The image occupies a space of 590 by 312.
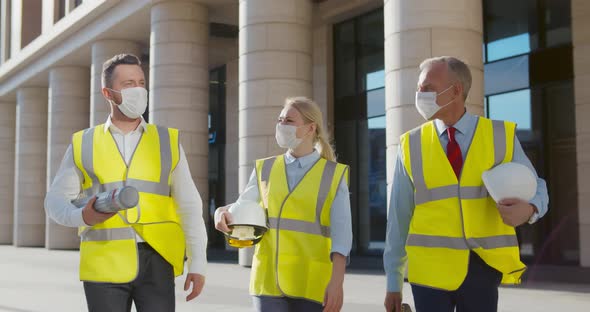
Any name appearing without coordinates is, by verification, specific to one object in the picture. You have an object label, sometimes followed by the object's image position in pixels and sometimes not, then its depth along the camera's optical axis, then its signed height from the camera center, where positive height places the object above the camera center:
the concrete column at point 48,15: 29.58 +7.49
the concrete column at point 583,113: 15.43 +1.74
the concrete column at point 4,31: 36.47 +8.42
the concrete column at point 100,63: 24.97 +4.69
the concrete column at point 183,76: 20.39 +3.39
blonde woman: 4.18 -0.16
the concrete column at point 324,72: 22.12 +3.79
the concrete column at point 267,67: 16.56 +2.94
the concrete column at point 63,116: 28.80 +3.20
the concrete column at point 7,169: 36.69 +1.42
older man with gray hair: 3.62 -0.07
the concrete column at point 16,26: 34.12 +8.17
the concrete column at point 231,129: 25.74 +2.40
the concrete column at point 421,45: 12.46 +2.59
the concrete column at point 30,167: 32.44 +1.34
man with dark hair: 3.80 -0.06
